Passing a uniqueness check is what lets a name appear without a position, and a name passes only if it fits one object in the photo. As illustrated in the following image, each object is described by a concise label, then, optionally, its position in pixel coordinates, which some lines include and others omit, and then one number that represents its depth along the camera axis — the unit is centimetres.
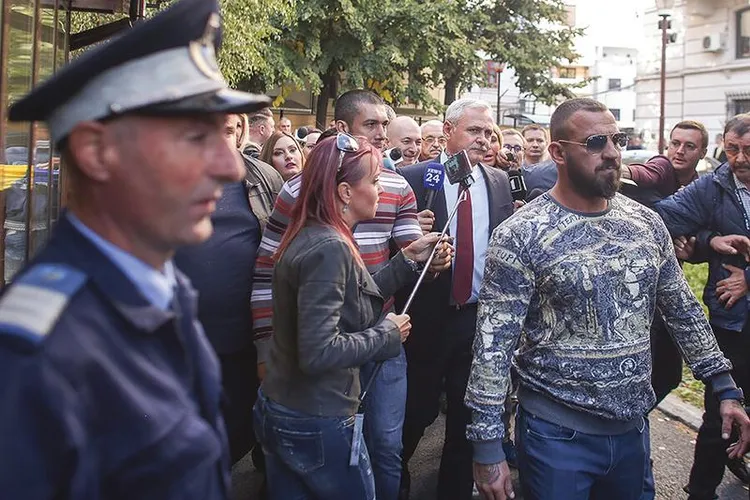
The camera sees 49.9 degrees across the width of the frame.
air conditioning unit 3075
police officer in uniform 118
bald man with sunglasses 292
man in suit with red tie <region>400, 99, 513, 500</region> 447
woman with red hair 282
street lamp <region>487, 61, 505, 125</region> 3093
